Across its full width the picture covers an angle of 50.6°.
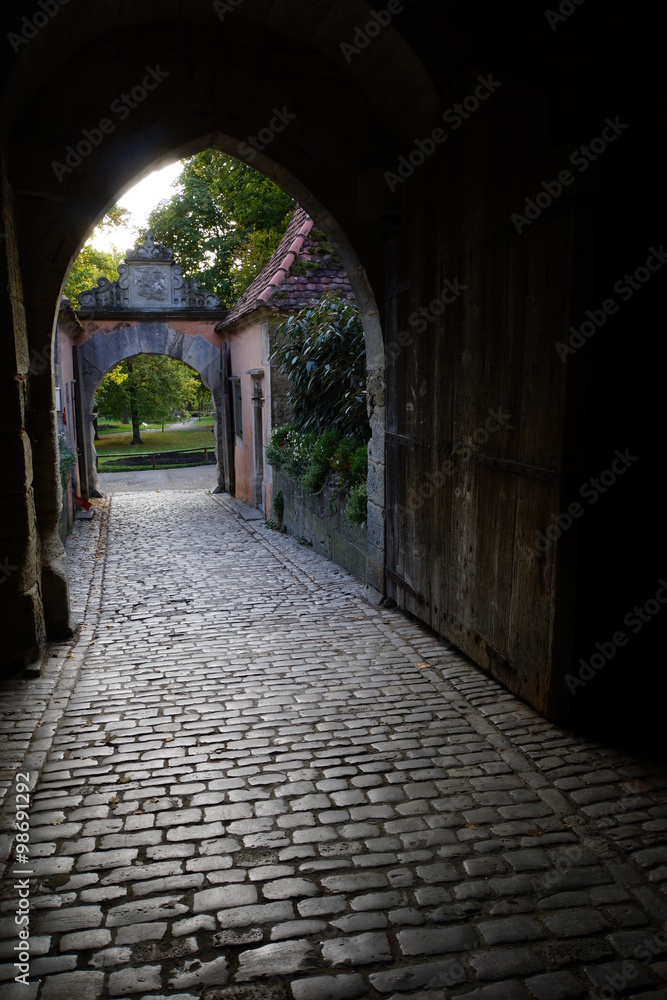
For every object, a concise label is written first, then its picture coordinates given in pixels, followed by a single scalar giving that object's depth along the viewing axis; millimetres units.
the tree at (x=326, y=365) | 8844
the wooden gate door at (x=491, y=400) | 3762
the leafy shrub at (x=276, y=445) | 11570
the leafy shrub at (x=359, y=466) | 7820
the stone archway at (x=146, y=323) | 15477
